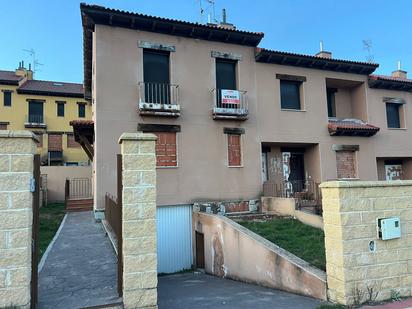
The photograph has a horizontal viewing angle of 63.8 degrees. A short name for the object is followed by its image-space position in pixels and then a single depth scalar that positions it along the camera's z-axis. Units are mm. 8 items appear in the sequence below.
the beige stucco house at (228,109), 13602
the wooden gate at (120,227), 4543
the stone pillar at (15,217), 4031
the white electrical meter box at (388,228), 5543
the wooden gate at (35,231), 4273
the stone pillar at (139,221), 4414
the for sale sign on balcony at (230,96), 15039
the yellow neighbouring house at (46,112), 30922
